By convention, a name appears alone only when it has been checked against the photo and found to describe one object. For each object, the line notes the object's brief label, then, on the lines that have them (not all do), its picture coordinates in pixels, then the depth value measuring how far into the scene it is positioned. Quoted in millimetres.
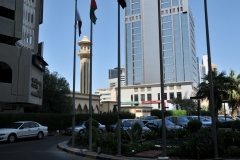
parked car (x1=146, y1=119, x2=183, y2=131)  21606
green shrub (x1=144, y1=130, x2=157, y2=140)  16828
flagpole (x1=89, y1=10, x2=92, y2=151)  13078
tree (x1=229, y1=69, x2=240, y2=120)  38281
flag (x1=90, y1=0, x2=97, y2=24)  14572
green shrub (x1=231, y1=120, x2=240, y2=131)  16141
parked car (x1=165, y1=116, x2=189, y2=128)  26420
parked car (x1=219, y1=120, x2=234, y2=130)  23609
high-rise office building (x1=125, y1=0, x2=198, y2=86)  119562
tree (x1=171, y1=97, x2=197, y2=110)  81762
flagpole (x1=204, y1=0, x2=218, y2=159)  9414
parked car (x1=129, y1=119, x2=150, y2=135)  18456
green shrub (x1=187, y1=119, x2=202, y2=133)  19289
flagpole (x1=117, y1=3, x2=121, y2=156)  11058
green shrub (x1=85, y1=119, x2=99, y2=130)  17647
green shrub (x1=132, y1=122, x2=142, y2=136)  14759
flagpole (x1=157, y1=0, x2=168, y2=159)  9773
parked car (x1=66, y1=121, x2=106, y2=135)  25283
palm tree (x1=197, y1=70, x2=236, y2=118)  33281
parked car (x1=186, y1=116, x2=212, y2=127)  24625
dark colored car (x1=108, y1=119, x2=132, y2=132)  21166
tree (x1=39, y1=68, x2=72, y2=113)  42562
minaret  100875
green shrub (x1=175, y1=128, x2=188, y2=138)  17734
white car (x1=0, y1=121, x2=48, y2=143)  18595
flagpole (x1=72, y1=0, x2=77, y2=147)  15502
